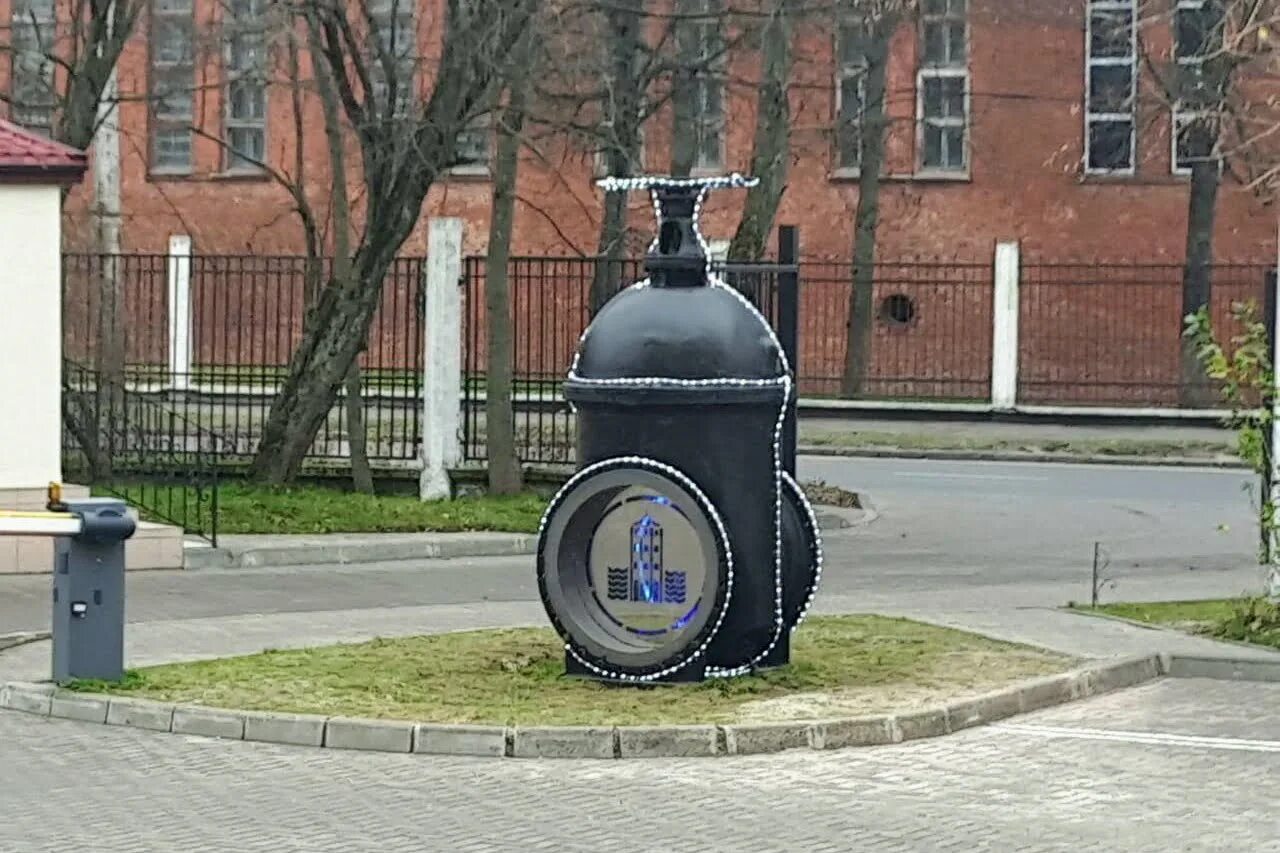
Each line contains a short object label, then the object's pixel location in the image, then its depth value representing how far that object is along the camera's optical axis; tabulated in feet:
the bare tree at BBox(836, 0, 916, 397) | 122.62
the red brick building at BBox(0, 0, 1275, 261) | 135.44
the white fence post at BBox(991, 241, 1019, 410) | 119.03
